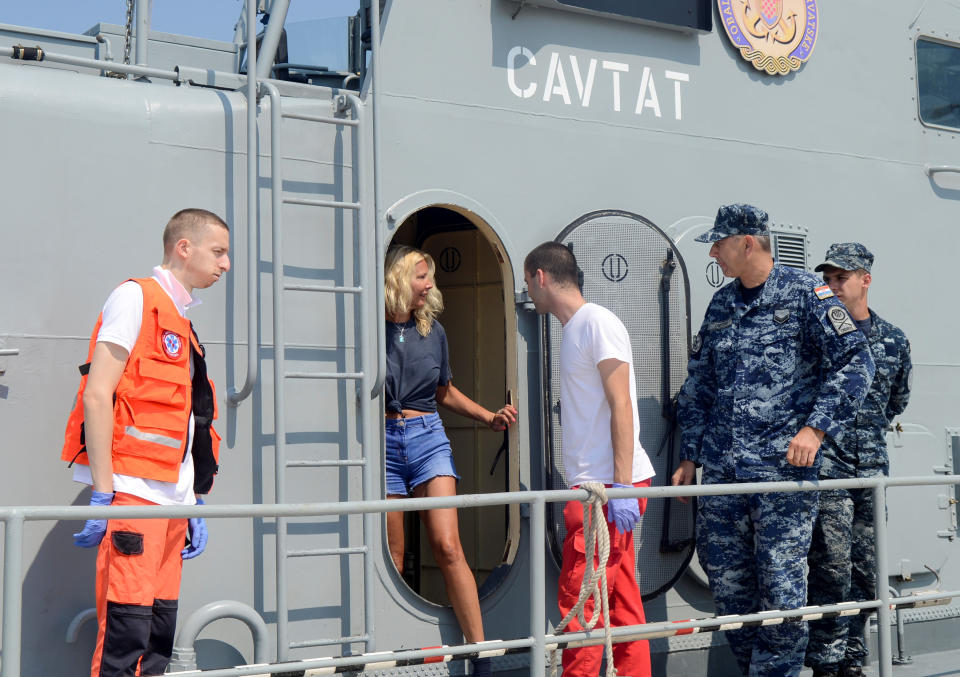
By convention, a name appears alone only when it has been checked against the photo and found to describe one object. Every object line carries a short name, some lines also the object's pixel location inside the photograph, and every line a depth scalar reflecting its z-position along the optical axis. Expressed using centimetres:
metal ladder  390
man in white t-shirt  402
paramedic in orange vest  328
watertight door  473
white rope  347
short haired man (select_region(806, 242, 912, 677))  450
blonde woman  431
